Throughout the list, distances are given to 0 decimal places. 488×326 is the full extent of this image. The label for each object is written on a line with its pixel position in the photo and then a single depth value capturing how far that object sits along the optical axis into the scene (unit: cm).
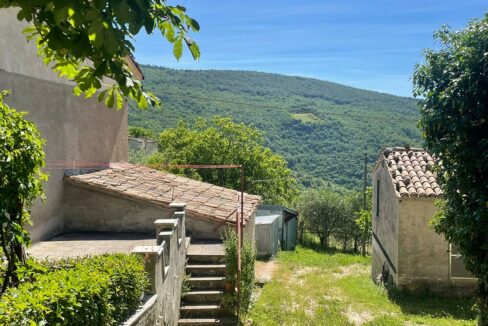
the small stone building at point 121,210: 1091
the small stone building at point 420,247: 1297
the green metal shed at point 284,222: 2880
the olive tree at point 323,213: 3794
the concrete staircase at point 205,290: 932
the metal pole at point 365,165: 2882
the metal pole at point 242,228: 1075
